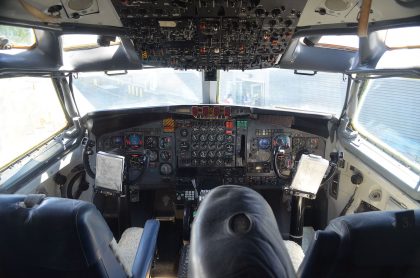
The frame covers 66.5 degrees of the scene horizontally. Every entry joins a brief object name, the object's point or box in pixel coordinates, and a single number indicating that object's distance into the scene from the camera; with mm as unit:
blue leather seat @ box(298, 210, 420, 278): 1270
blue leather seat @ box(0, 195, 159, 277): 1362
